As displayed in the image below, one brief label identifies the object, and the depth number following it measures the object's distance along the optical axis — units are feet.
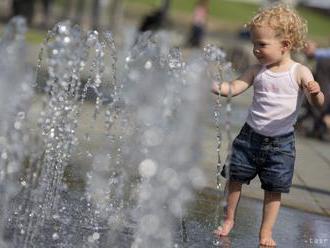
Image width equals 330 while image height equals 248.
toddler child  34.12
